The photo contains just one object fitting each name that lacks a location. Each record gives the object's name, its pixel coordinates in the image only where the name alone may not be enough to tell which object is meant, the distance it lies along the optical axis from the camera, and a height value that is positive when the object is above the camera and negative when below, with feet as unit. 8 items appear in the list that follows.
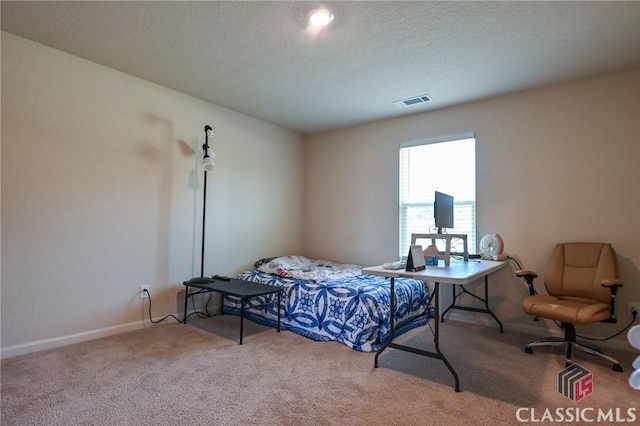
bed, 9.53 -2.54
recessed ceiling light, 7.59 +4.67
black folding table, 10.03 -2.16
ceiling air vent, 12.30 +4.57
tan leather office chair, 8.39 -1.72
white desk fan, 11.16 -0.68
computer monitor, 10.07 +0.45
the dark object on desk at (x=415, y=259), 7.84 -0.82
